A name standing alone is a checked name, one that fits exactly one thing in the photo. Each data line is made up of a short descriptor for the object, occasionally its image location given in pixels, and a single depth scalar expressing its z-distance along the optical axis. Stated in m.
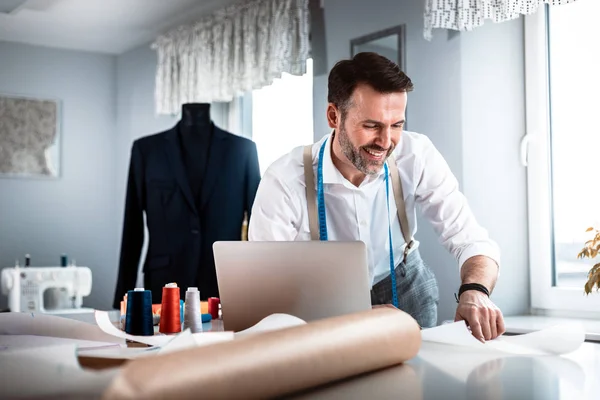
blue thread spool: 1.50
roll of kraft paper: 0.59
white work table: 0.76
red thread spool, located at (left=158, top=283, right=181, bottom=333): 1.58
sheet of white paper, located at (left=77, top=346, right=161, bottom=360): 0.94
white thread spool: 1.62
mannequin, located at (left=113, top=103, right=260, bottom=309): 3.30
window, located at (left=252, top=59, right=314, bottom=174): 3.96
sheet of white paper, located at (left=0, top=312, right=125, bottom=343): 1.20
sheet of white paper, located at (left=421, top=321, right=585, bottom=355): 1.07
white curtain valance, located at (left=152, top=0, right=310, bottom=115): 3.71
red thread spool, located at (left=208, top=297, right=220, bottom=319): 1.86
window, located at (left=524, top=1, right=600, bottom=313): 2.87
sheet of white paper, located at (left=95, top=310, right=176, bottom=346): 1.21
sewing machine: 4.42
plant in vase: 2.38
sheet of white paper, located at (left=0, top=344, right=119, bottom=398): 0.59
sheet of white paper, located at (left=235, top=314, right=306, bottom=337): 1.04
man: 1.89
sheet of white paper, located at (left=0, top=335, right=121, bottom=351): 1.06
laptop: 1.25
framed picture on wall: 5.28
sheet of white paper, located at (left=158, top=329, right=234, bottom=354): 0.80
